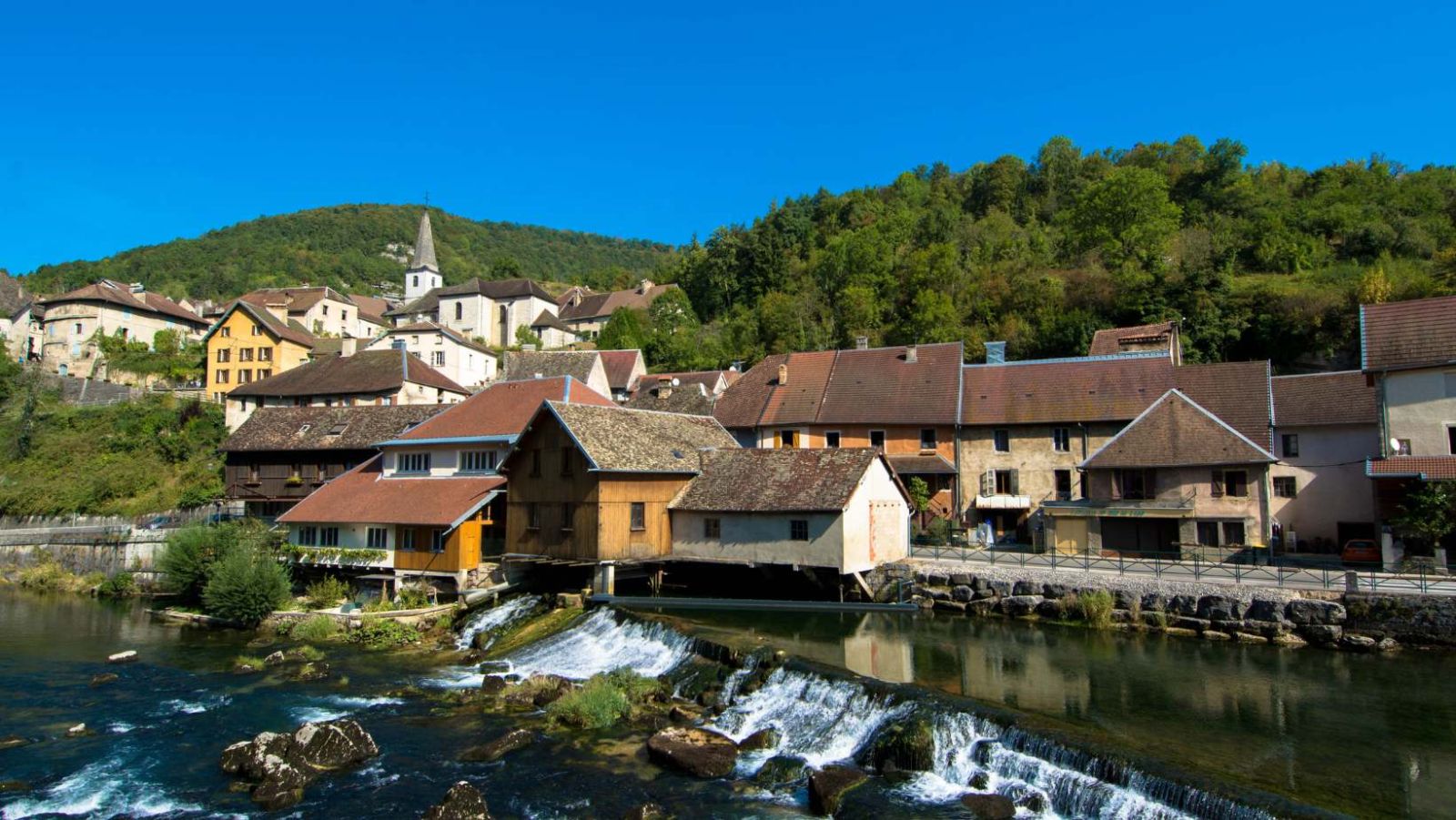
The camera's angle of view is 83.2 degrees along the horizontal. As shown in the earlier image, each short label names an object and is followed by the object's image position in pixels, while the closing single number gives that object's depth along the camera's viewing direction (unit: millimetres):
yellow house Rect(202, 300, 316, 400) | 65812
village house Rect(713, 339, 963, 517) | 43625
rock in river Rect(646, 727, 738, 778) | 16469
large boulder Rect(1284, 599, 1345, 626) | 24016
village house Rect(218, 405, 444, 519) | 44688
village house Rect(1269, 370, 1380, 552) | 35156
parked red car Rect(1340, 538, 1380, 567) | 29842
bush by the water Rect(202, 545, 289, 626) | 30938
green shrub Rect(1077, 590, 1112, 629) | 26641
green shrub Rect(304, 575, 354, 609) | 32938
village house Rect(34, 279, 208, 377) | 70250
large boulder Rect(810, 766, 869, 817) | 14758
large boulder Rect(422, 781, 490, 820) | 14594
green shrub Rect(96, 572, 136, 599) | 40062
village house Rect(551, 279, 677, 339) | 94375
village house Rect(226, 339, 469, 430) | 54156
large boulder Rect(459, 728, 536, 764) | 17625
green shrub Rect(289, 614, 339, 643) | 29297
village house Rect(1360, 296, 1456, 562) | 28969
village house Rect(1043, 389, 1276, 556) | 32031
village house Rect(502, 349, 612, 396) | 58000
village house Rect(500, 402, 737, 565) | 30938
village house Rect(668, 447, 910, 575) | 29906
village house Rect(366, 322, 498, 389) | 69375
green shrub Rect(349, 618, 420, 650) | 28500
